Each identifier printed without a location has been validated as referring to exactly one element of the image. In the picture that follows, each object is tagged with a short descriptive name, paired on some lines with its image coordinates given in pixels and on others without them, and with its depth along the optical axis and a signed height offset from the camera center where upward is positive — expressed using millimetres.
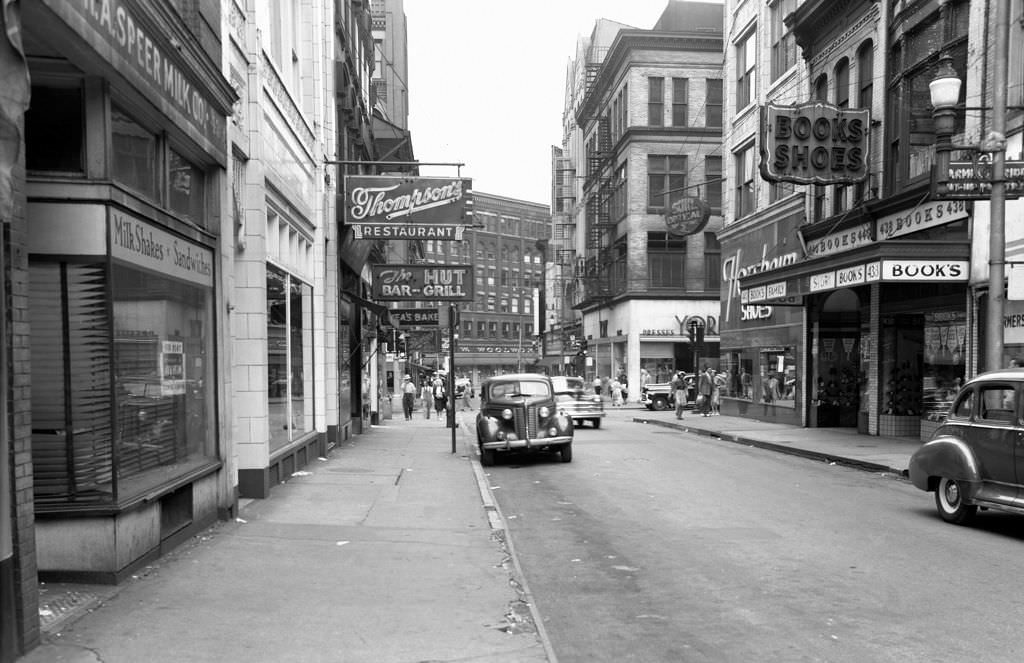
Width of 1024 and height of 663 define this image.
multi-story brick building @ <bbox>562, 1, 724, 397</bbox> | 49375 +7544
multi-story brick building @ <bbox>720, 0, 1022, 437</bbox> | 18016 +2284
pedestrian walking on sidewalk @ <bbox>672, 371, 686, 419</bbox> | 32219 -2796
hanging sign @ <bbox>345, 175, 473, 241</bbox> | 18094 +2284
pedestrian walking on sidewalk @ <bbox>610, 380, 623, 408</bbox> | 47594 -4082
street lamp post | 13531 +2526
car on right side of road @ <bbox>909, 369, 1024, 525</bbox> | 9531 -1552
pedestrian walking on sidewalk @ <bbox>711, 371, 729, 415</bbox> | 37344 -3244
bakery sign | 29750 +24
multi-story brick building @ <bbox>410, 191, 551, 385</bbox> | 110562 +4826
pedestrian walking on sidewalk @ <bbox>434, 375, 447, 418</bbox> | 36344 -3184
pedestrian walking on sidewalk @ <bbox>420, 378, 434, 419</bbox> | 36041 -3299
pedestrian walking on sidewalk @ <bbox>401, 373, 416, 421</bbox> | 34531 -3099
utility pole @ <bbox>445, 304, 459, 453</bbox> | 18681 -348
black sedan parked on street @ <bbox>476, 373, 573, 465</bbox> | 17266 -2116
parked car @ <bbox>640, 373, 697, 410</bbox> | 41281 -3603
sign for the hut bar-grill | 23766 +955
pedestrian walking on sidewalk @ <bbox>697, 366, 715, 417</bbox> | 33500 -2772
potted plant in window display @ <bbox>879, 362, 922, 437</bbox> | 21578 -2107
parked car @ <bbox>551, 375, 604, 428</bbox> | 28150 -2641
